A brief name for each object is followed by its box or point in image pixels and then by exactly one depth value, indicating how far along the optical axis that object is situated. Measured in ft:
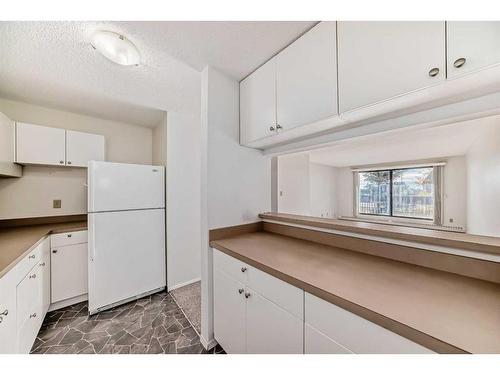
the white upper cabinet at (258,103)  4.42
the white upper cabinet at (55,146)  6.11
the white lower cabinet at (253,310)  2.76
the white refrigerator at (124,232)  5.88
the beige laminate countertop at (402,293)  1.65
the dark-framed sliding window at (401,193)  16.72
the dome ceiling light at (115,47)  3.78
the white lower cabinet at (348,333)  1.83
